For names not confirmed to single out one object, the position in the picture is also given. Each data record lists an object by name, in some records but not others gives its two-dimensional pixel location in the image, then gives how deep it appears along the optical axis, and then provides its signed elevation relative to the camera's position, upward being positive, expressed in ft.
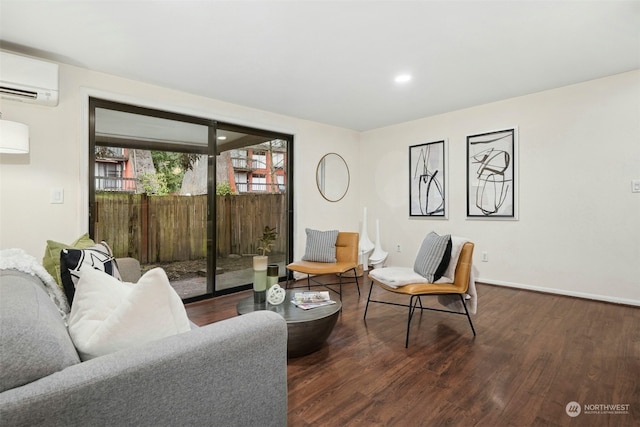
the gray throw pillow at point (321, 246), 12.55 -1.39
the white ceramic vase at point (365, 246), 16.08 -1.76
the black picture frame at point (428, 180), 14.49 +1.53
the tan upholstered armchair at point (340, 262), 11.31 -1.98
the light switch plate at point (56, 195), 8.79 +0.48
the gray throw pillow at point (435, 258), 8.25 -1.23
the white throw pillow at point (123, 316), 3.08 -1.10
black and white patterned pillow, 4.88 -0.85
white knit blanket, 4.73 -0.91
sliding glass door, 10.10 +0.74
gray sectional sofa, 2.23 -1.36
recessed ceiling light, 10.13 +4.42
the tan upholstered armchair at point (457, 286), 8.00 -1.93
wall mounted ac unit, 7.56 +3.31
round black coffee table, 6.71 -2.41
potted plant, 7.52 -1.64
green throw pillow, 5.30 -0.83
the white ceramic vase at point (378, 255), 15.84 -2.18
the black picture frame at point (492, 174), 12.53 +1.57
